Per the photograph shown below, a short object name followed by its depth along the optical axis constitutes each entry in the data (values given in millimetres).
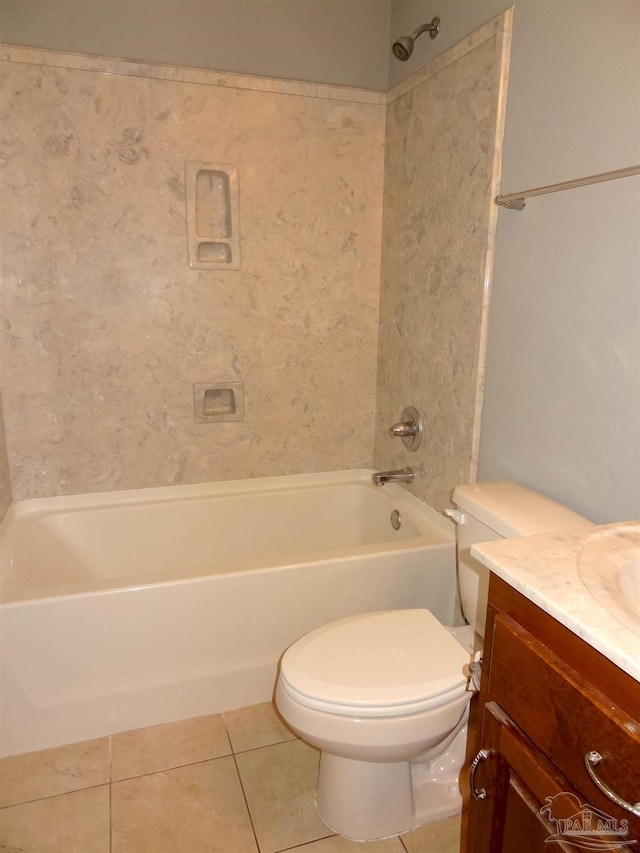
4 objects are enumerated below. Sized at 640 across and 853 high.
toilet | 1213
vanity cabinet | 682
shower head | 1824
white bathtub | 1588
